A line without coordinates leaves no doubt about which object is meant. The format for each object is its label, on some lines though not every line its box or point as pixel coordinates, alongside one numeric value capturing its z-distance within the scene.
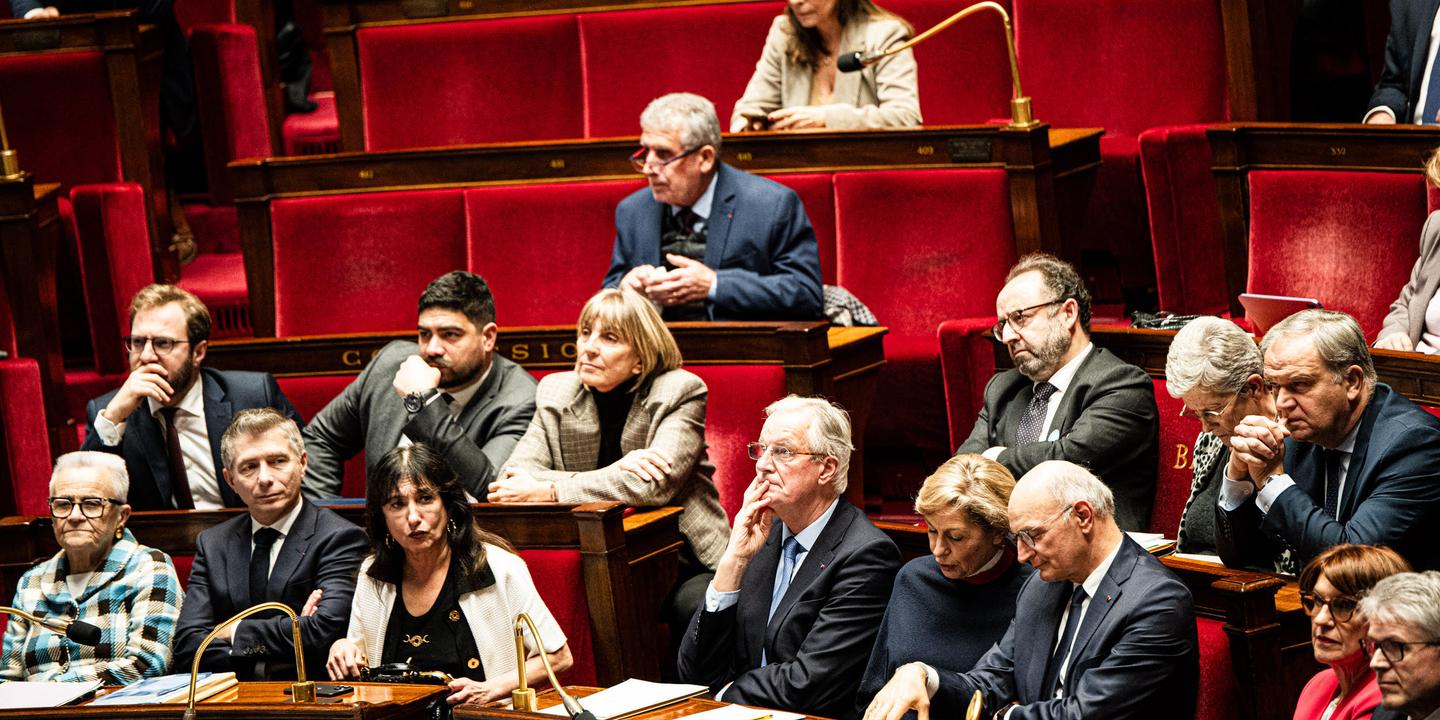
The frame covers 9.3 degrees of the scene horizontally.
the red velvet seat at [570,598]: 18.69
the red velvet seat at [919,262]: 19.56
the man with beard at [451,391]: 19.06
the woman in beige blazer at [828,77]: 19.92
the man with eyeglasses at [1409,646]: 17.54
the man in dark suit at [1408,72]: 19.52
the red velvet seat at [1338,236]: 19.23
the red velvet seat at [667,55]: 20.54
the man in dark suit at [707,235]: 19.41
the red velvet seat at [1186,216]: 19.64
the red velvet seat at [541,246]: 20.00
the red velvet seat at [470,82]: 20.67
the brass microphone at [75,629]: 18.40
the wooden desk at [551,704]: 18.11
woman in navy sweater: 18.22
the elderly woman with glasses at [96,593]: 18.75
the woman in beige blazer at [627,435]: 18.85
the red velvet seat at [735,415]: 19.16
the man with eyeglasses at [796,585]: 18.35
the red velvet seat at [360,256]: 20.10
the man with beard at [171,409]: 19.20
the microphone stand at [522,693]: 18.15
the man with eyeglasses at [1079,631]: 17.93
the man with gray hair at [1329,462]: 18.06
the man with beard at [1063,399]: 18.63
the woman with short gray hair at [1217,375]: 18.30
